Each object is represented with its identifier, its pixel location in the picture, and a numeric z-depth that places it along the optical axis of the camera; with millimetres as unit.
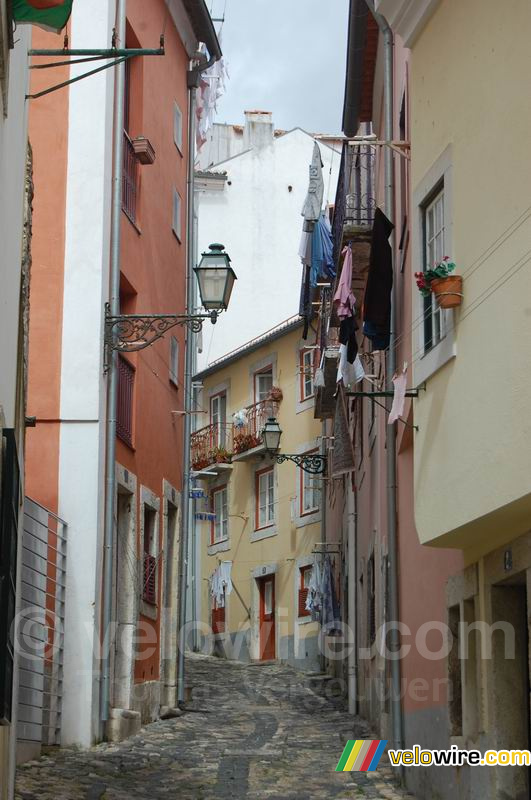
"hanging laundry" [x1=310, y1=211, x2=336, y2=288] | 23469
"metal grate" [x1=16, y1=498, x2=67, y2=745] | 13758
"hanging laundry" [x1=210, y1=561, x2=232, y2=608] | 36625
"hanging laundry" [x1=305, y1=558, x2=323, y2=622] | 29781
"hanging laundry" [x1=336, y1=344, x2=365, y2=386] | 15317
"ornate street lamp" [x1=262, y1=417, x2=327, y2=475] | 26328
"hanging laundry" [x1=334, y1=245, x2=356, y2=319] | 14664
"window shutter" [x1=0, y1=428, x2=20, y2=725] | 7266
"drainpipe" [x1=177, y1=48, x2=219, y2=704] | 20797
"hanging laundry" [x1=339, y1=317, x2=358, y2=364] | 14805
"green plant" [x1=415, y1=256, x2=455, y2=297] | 9273
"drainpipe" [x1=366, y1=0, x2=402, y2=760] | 13934
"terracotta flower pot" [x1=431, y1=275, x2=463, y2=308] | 9156
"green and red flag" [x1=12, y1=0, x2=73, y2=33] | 7266
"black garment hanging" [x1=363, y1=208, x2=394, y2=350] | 13102
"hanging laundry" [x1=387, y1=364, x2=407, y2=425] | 11055
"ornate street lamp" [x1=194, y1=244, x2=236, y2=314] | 14526
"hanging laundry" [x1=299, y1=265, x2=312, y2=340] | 28812
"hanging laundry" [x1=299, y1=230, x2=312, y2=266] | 25156
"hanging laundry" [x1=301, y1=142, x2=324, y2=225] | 23562
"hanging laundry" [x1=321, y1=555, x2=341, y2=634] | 28969
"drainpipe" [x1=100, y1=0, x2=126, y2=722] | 15344
